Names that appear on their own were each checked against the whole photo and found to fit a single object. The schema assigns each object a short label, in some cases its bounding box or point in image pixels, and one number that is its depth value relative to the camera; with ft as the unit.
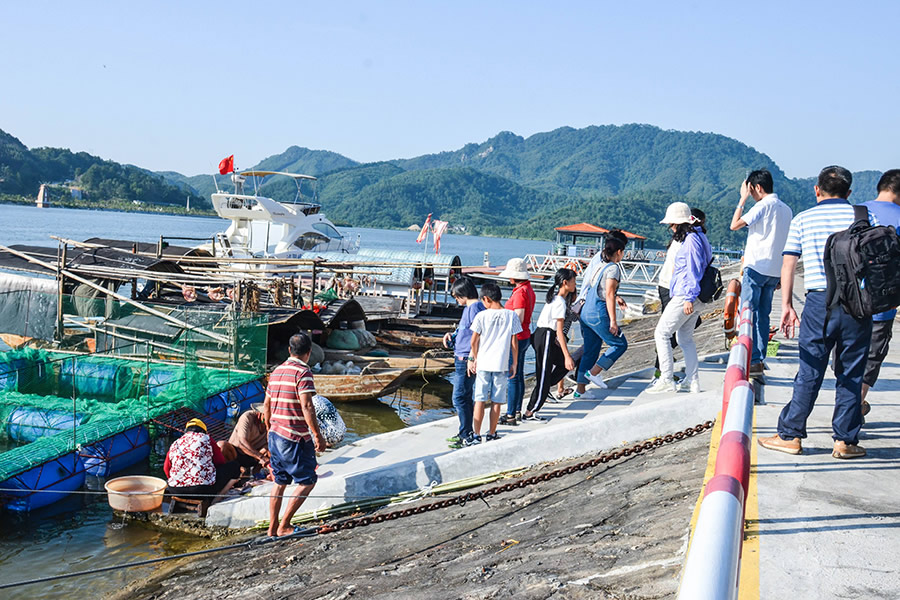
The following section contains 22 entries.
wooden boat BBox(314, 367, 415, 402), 52.47
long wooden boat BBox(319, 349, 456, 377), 59.11
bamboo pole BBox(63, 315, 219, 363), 43.01
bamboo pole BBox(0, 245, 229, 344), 43.83
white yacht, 104.98
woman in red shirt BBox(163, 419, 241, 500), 26.18
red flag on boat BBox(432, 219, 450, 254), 107.14
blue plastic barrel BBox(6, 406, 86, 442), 33.73
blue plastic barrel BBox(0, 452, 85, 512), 28.09
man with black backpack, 14.36
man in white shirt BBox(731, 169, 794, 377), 20.44
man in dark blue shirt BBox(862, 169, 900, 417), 15.01
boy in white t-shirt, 23.31
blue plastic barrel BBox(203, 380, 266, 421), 39.55
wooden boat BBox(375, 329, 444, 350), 75.05
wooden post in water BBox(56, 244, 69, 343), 57.62
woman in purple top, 22.41
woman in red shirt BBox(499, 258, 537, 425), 26.03
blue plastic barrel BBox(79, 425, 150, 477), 31.30
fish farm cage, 30.01
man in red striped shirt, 20.44
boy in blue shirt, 24.66
